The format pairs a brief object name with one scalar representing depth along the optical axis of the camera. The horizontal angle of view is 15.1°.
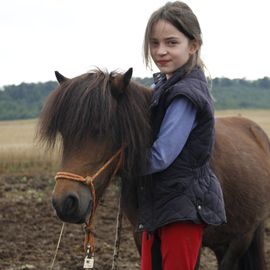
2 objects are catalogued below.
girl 5.01
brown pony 4.69
